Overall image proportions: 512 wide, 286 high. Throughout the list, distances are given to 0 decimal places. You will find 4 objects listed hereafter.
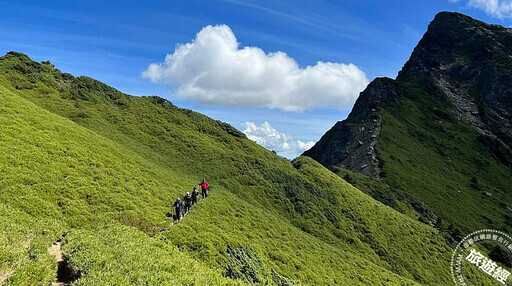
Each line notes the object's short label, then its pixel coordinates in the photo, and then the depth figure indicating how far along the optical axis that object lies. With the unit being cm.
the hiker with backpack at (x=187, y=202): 3738
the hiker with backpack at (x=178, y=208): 3372
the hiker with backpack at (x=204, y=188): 4384
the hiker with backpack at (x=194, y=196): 4039
